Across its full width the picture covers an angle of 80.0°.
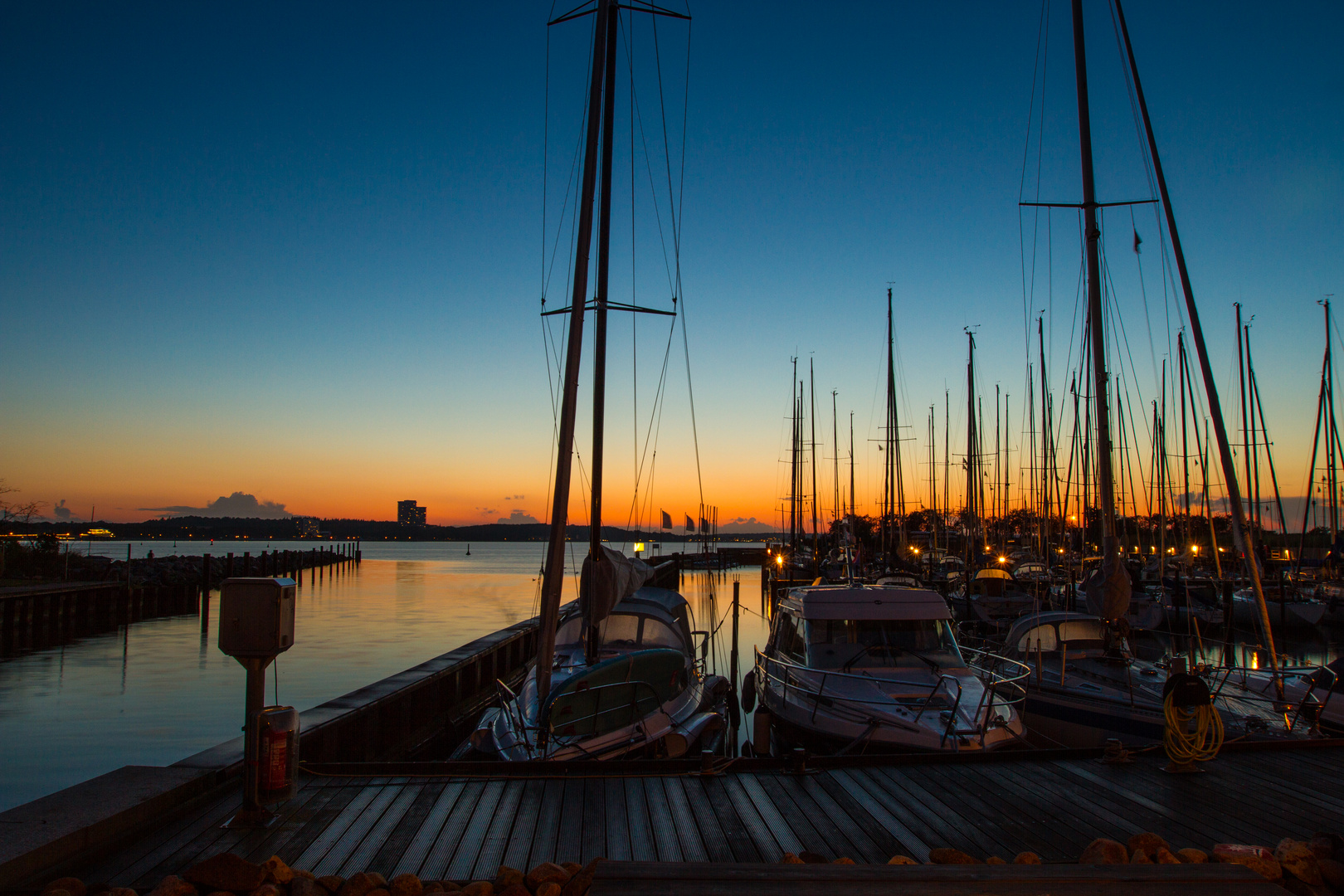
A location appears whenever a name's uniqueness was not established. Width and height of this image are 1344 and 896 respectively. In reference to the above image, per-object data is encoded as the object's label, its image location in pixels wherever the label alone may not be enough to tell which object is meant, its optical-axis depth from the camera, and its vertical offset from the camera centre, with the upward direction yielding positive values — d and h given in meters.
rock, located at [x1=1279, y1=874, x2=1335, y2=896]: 4.76 -2.24
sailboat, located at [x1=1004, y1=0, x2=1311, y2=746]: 11.15 -2.36
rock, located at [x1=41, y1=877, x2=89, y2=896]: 4.21 -2.00
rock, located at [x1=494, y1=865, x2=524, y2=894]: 4.47 -2.07
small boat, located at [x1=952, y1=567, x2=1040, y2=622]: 29.34 -3.26
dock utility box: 5.62 -0.79
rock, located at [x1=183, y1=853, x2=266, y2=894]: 4.31 -1.99
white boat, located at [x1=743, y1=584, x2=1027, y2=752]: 10.20 -2.50
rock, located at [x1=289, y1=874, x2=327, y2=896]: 4.31 -2.05
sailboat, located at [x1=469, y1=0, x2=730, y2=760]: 8.98 -2.09
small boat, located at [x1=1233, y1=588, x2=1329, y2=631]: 31.23 -3.86
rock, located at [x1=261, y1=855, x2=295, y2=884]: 4.39 -1.99
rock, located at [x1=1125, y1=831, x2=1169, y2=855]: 4.86 -2.02
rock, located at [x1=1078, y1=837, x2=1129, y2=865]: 4.66 -2.00
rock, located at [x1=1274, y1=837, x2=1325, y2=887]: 4.80 -2.11
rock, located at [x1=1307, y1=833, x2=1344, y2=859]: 4.94 -2.06
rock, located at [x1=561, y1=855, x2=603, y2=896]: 4.46 -2.09
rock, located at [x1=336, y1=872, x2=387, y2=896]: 4.33 -2.05
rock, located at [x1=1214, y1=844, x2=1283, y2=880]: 4.75 -2.08
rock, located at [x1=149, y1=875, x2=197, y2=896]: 4.23 -2.02
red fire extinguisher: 5.54 -1.75
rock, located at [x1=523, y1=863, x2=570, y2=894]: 4.46 -2.05
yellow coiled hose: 6.82 -1.91
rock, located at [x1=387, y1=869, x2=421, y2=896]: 4.37 -2.06
